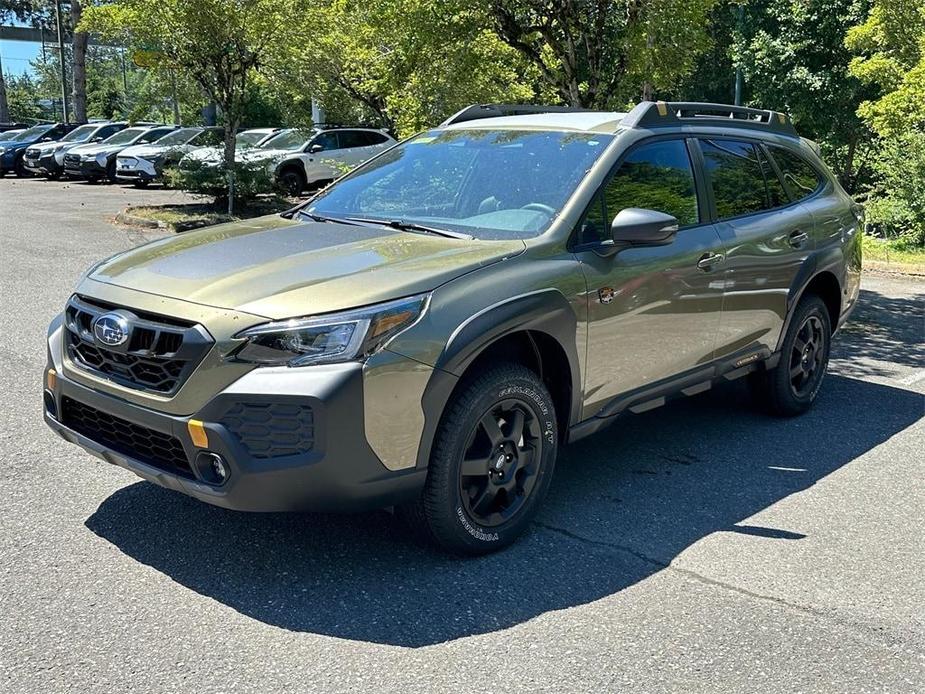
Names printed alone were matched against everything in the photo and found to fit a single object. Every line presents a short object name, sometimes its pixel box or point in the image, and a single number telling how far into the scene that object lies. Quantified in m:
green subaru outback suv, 3.36
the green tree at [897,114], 14.55
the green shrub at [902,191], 14.87
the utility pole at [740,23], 25.73
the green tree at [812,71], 23.56
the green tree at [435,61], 9.21
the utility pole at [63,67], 45.03
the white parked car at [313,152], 20.33
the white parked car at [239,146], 16.78
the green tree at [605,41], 8.94
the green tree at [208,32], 14.55
